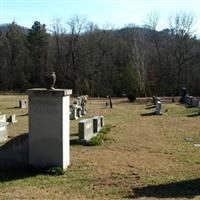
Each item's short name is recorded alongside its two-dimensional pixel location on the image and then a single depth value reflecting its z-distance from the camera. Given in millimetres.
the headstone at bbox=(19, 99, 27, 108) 25659
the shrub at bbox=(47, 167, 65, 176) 8082
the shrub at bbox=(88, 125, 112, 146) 11556
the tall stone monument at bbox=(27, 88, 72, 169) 8395
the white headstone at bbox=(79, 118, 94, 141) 11824
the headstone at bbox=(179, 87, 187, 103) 30242
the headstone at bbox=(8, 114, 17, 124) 17500
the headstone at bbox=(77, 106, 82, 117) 19782
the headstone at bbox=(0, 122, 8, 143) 12321
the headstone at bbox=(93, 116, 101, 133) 13476
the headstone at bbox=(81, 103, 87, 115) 20889
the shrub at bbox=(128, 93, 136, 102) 32072
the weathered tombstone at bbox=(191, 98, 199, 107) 25396
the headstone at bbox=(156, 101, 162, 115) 21518
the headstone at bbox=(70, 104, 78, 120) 18856
